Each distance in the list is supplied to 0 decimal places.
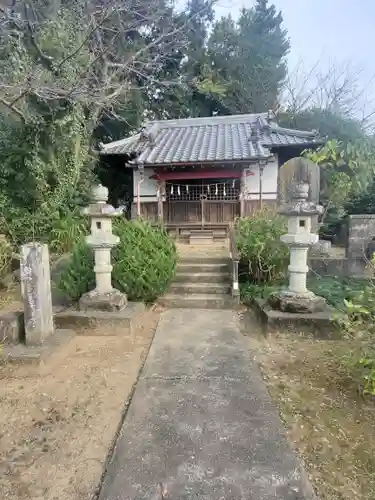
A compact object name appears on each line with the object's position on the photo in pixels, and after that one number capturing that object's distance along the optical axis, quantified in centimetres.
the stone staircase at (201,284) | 515
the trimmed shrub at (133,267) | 468
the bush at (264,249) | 516
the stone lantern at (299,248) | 403
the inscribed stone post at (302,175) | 594
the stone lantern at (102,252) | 434
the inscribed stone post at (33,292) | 341
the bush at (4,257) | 629
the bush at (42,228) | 769
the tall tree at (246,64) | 1736
